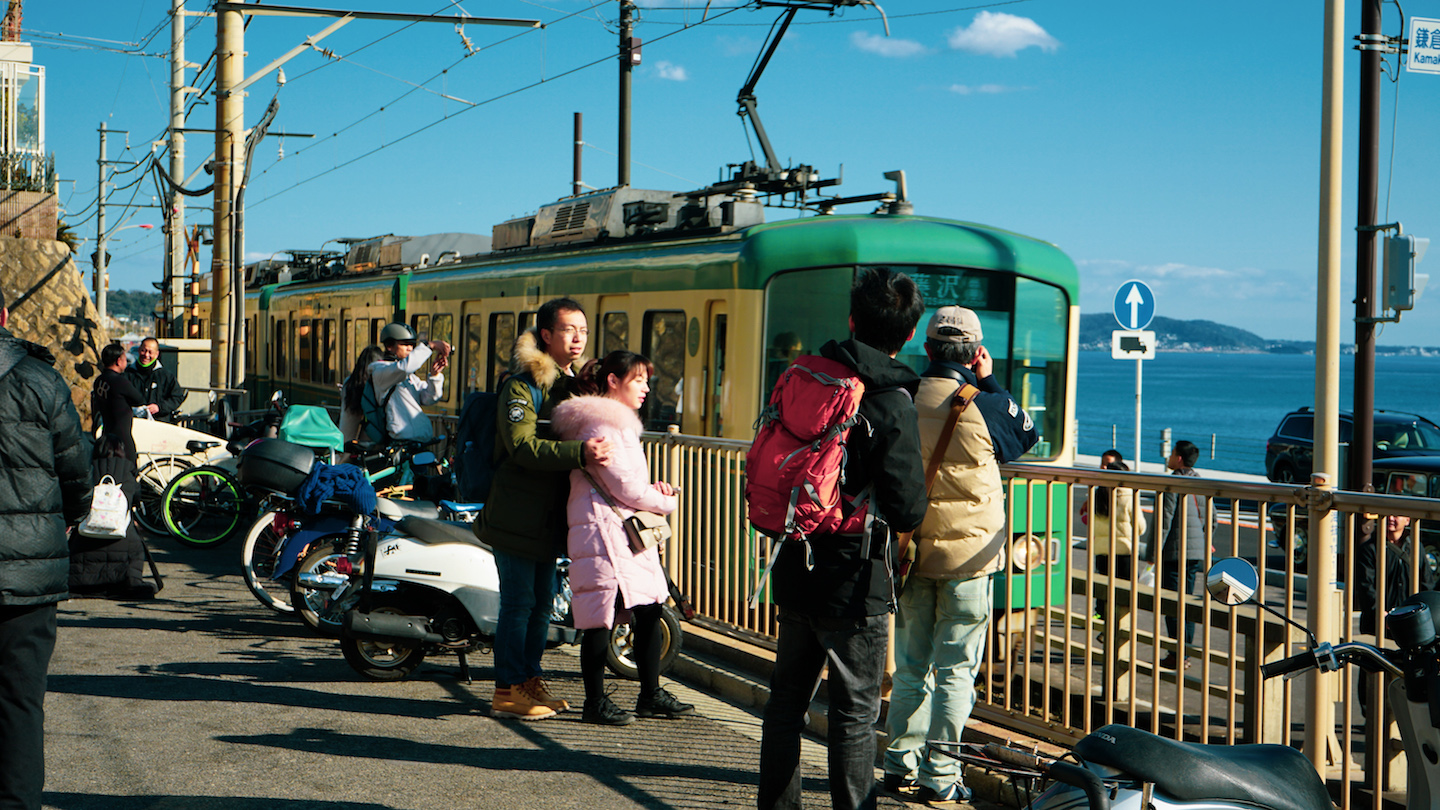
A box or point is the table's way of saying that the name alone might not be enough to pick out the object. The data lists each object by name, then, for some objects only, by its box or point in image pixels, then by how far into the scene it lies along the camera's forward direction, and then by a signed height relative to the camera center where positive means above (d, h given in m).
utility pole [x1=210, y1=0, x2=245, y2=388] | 17.64 +3.34
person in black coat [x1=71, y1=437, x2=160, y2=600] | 8.16 -1.14
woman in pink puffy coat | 5.55 -0.50
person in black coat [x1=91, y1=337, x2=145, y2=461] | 10.32 -0.13
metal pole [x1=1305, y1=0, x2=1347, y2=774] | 7.39 +0.81
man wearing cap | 4.66 -0.59
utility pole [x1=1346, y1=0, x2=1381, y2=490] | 12.61 +1.43
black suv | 23.00 -0.63
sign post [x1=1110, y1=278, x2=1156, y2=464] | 15.41 +0.99
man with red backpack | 3.99 -0.55
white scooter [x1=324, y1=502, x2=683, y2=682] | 6.48 -1.05
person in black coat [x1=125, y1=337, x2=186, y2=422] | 11.83 +0.00
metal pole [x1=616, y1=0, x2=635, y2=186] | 19.03 +4.41
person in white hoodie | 9.66 +0.02
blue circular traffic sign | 15.48 +1.09
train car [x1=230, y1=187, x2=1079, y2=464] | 9.33 +0.75
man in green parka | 5.59 -0.45
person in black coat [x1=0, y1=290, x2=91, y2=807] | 3.75 -0.49
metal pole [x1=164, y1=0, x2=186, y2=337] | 22.28 +3.97
